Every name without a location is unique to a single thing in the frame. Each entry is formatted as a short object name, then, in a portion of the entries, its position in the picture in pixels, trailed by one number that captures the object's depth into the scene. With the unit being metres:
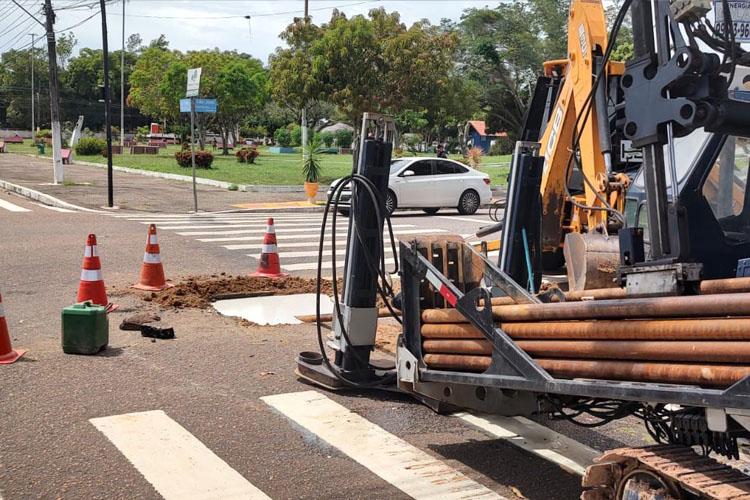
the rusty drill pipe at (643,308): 3.09
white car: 22.77
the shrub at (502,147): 73.50
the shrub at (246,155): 44.69
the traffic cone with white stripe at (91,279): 8.84
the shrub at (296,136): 78.31
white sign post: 20.44
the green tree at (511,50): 66.75
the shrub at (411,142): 76.09
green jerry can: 7.29
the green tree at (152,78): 58.59
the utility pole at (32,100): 89.62
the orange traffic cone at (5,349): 6.98
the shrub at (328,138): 80.90
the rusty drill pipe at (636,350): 3.07
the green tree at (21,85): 99.81
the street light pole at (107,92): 22.48
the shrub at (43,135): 68.69
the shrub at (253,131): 96.28
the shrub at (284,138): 79.12
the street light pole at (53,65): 25.73
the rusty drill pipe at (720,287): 3.19
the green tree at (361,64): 32.41
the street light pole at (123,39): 63.97
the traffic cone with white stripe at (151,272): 10.36
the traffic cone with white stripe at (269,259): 11.47
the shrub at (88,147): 50.62
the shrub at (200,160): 37.44
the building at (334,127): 106.68
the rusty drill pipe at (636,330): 3.07
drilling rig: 3.27
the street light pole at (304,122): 34.84
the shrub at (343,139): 83.81
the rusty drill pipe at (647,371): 3.09
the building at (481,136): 81.19
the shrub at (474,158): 39.28
